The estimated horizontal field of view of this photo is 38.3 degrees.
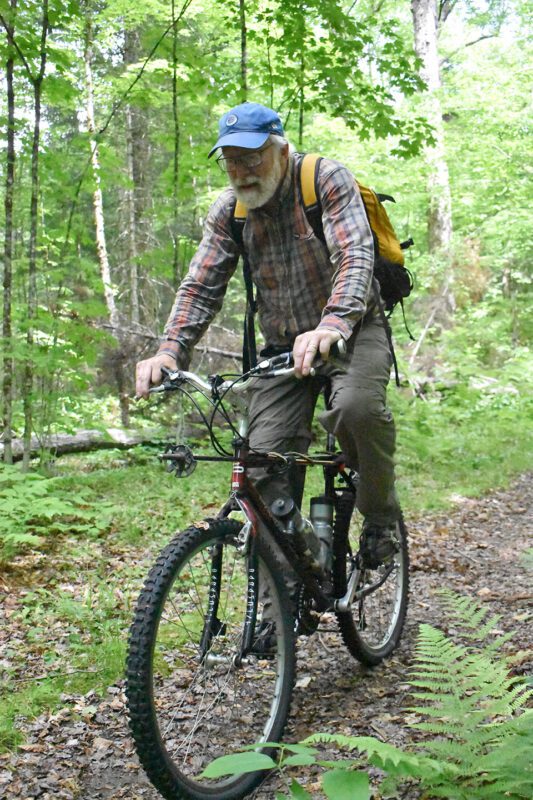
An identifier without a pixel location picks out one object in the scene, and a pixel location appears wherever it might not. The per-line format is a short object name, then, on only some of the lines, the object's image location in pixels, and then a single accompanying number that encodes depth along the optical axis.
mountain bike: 2.49
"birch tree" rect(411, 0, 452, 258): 16.45
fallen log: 9.65
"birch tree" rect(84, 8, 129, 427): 14.12
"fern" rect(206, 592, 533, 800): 1.62
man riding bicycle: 3.09
